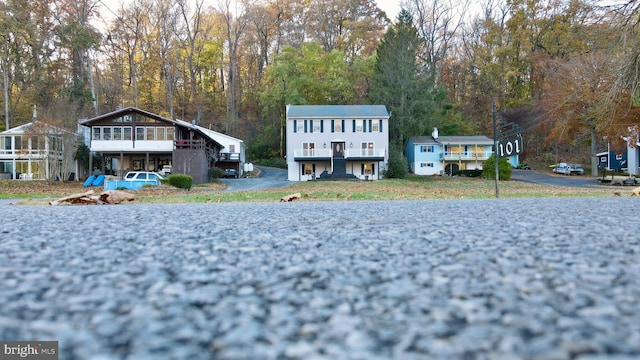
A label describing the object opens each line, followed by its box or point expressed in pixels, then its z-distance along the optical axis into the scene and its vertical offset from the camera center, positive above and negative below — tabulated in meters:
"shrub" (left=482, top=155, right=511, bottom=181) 36.16 +0.50
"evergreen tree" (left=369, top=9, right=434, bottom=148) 39.44 +8.72
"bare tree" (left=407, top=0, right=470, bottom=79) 46.34 +16.13
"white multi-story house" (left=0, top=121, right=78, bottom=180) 27.47 +1.71
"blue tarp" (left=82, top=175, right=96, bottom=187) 26.67 -0.26
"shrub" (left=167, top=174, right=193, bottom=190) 24.72 -0.27
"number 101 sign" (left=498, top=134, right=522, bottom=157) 14.45 +1.00
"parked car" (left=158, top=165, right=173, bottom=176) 35.24 +0.57
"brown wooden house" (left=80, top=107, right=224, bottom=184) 31.00 +2.85
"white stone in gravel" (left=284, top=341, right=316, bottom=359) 1.45 -0.62
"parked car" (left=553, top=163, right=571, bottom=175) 43.41 +0.57
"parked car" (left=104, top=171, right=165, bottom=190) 24.66 -0.26
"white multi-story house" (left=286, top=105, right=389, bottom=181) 36.81 +3.27
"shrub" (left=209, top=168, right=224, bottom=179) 35.06 +0.29
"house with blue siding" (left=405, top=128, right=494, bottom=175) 44.81 +2.57
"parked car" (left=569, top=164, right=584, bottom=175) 43.56 +0.54
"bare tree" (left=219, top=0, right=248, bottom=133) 48.16 +14.27
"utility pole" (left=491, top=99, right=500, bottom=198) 15.13 +1.41
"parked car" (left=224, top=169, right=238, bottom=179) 39.81 +0.31
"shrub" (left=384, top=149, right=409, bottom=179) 35.78 +0.71
